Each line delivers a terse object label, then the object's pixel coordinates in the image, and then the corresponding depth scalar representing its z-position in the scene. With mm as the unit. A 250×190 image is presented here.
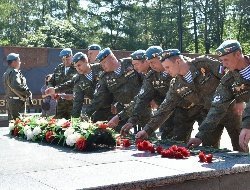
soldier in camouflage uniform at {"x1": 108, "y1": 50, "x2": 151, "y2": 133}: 5509
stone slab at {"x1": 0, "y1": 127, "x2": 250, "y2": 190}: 2863
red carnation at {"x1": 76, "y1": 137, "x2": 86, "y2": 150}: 4125
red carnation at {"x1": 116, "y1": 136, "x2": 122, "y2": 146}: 4432
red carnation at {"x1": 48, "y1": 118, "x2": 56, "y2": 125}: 4912
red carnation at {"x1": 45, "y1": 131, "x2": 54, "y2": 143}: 4754
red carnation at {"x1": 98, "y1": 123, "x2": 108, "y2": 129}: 4297
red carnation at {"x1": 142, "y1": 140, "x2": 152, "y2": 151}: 4047
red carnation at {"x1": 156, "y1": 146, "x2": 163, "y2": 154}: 3908
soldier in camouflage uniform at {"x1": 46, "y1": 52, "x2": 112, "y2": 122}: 6715
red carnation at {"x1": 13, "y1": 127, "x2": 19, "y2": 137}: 5602
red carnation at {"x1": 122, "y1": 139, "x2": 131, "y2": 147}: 4363
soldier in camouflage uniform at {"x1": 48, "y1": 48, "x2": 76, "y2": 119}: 7789
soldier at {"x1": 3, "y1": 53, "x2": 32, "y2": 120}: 9008
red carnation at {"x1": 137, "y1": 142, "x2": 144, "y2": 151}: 4102
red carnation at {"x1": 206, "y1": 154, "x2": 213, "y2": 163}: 3420
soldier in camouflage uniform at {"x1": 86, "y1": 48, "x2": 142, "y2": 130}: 6211
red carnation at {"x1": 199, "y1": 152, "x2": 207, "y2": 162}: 3445
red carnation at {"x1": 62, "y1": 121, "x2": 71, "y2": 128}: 4602
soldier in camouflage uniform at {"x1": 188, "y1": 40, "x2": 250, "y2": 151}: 4246
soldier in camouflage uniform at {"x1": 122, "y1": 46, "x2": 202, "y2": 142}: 5344
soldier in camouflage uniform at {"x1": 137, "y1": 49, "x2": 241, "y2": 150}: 4793
